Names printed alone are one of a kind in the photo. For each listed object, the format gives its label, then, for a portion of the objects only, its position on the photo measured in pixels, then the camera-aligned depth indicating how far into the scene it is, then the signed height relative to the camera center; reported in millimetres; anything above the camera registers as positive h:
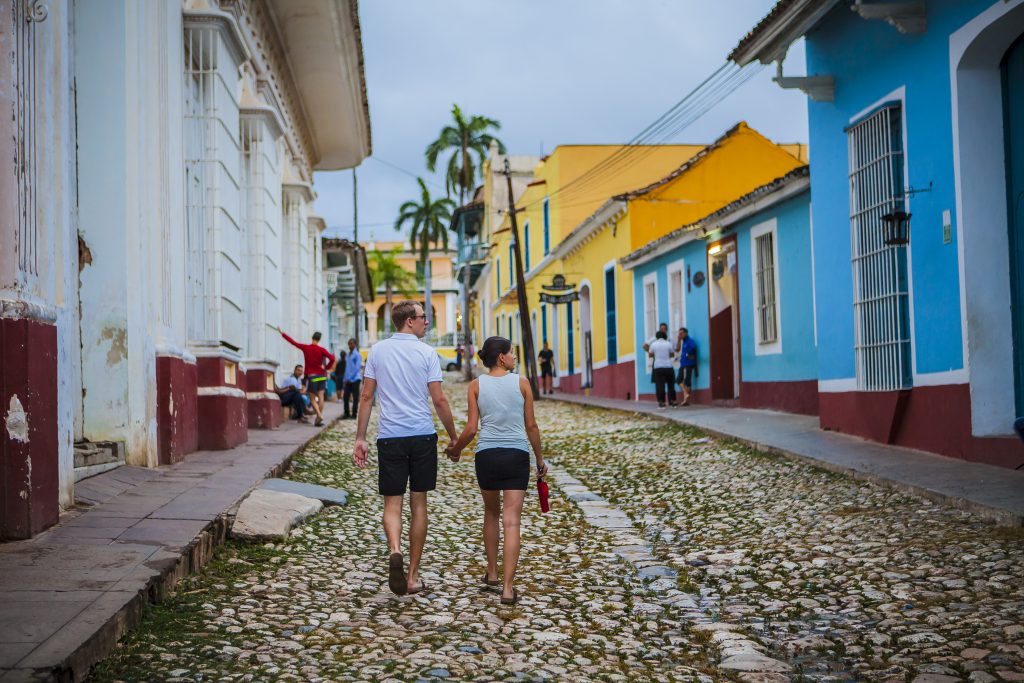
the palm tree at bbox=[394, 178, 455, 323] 58906 +9065
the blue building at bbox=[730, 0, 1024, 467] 9148 +1469
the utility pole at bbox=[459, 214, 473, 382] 50631 +5313
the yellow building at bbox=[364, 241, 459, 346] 75750 +6021
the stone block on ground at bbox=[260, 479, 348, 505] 8664 -829
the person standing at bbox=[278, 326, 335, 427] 15938 +289
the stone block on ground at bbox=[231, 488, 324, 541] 6984 -854
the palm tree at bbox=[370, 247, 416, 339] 68125 +7026
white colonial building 6137 +1371
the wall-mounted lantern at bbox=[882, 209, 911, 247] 10195 +1357
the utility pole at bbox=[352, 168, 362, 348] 37356 +4034
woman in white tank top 6059 -319
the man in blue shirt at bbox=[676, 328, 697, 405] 20120 +357
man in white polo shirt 6082 -237
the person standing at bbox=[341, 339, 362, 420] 18453 +191
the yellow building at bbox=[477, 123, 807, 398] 24188 +3963
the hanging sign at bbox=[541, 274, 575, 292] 29078 +2583
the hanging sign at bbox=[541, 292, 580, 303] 28062 +2139
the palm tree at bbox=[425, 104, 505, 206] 54344 +12012
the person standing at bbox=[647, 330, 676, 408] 19406 +283
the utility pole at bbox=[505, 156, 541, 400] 27859 +1931
